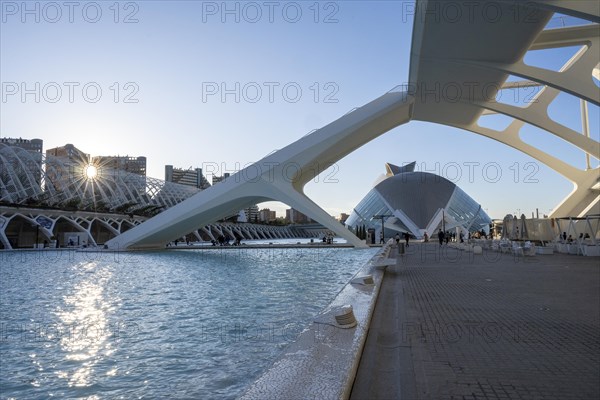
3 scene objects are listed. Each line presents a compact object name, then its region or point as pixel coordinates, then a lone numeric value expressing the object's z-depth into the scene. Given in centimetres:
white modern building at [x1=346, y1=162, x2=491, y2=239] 4172
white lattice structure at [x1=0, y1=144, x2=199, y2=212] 3844
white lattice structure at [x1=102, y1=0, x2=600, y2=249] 1334
